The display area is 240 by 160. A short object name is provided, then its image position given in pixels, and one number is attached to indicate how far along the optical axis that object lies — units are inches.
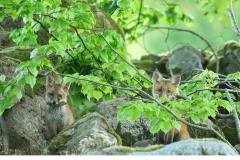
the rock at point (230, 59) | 1037.5
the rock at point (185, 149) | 503.5
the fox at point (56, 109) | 741.9
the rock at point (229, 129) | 836.0
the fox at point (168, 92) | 689.0
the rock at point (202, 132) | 772.0
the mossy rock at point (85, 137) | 615.8
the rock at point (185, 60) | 1076.5
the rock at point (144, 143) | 724.0
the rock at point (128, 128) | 750.5
